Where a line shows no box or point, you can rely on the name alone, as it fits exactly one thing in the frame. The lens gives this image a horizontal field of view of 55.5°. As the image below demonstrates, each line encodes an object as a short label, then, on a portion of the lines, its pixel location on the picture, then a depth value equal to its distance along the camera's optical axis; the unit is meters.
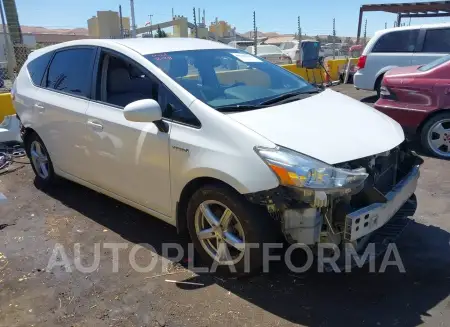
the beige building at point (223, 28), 40.85
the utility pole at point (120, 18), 11.89
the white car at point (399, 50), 9.04
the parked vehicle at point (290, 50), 21.67
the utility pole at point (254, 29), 12.43
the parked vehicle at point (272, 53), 20.48
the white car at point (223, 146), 2.67
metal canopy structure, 18.38
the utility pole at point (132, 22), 12.43
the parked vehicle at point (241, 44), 21.69
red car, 5.71
